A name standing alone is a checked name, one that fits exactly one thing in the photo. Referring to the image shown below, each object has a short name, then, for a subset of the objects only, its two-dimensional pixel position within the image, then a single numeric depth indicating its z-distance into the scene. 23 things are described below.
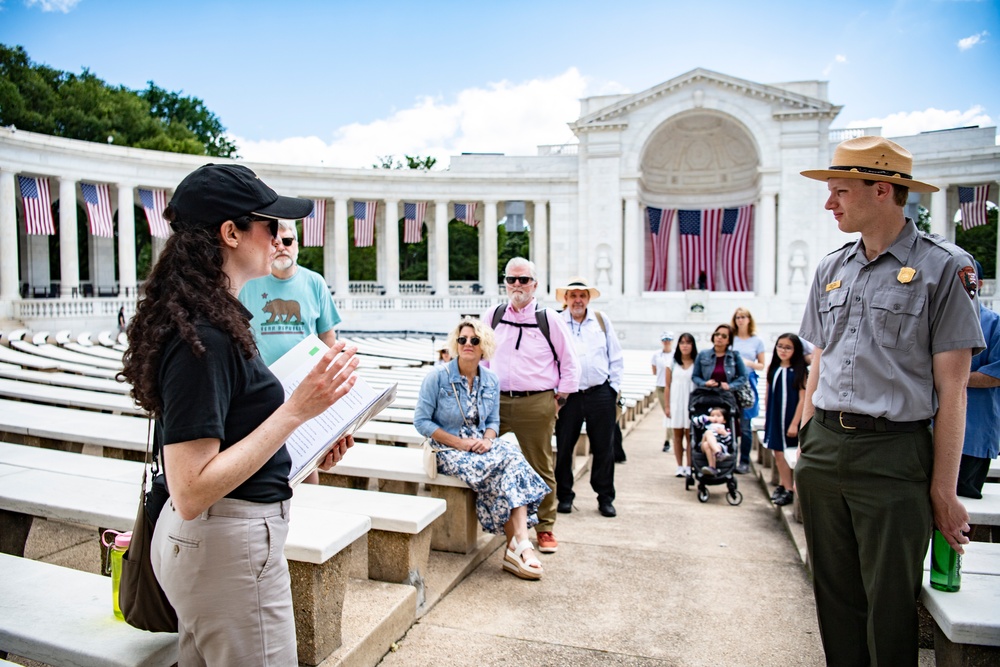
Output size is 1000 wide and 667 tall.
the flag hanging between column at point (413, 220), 34.53
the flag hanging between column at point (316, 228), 31.14
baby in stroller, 7.67
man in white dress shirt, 7.14
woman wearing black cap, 2.03
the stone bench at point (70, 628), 2.55
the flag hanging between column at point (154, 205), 28.89
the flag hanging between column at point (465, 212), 35.16
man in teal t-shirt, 4.86
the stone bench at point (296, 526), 3.28
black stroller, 7.68
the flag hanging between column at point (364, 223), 32.91
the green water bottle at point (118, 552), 2.63
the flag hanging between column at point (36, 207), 25.72
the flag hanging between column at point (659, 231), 37.81
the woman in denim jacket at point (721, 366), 8.38
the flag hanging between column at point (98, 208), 27.19
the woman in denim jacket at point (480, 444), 5.24
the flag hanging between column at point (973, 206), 30.80
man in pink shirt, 6.27
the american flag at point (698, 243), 37.19
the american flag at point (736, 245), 36.31
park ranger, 2.96
